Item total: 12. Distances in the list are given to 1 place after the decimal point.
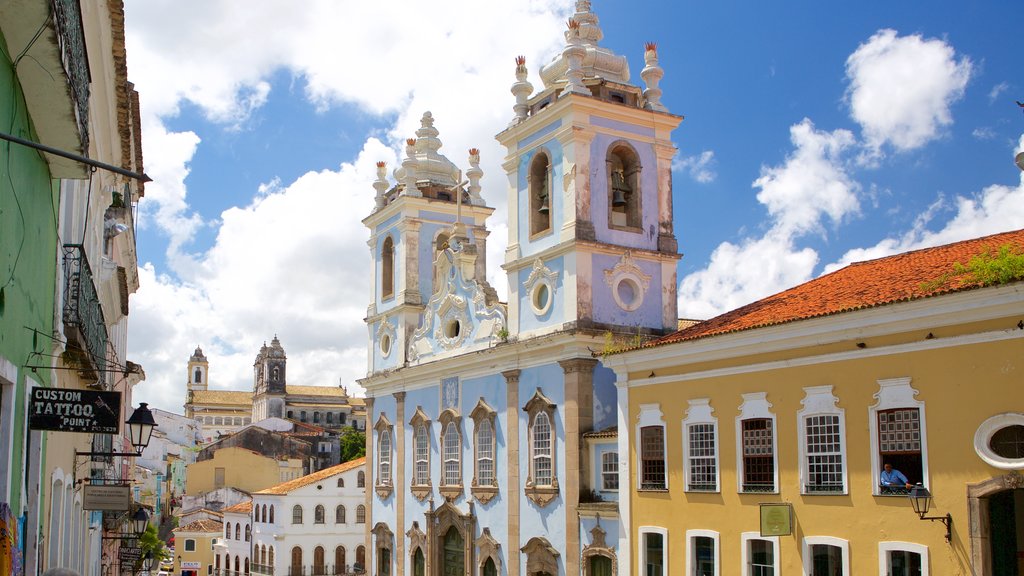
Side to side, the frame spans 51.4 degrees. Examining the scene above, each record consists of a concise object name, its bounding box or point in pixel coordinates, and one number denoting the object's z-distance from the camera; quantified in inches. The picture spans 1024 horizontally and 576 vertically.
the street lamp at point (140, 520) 801.7
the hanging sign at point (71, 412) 309.7
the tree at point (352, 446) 3442.4
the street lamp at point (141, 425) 440.5
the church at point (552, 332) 858.8
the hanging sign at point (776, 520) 608.1
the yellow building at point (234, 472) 2711.6
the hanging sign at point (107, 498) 495.8
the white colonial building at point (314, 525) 1962.4
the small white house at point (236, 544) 2161.7
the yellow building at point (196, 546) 2416.3
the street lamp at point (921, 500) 533.6
